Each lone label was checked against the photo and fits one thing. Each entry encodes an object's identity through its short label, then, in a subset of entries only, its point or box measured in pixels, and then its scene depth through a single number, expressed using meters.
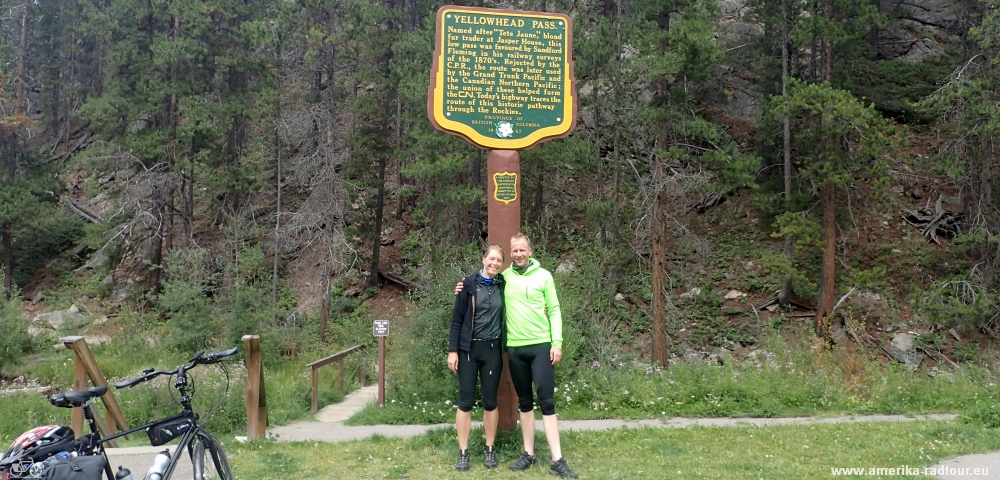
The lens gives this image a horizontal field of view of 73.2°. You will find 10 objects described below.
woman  5.32
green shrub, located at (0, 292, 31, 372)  15.34
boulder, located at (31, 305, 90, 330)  19.00
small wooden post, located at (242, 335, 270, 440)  6.30
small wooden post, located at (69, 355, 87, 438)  6.34
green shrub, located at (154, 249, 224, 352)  15.53
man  5.17
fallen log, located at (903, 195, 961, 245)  18.64
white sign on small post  10.00
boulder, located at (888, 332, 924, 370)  15.51
